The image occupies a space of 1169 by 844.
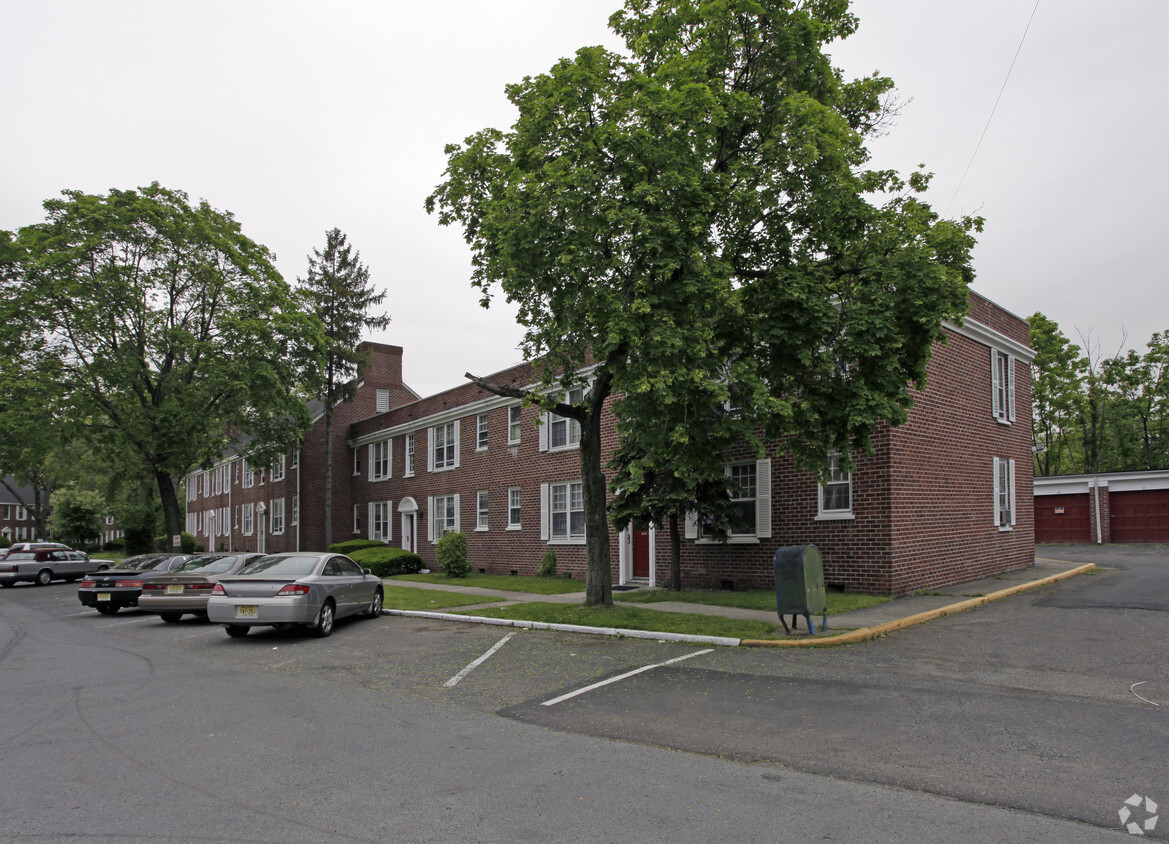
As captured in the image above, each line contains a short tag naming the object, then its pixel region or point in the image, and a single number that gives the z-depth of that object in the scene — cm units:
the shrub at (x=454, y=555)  2639
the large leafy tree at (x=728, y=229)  1159
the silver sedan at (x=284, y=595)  1266
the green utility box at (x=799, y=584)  1149
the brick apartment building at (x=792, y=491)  1614
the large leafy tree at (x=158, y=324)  2755
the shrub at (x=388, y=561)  2803
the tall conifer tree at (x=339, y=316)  3644
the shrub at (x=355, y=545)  3244
